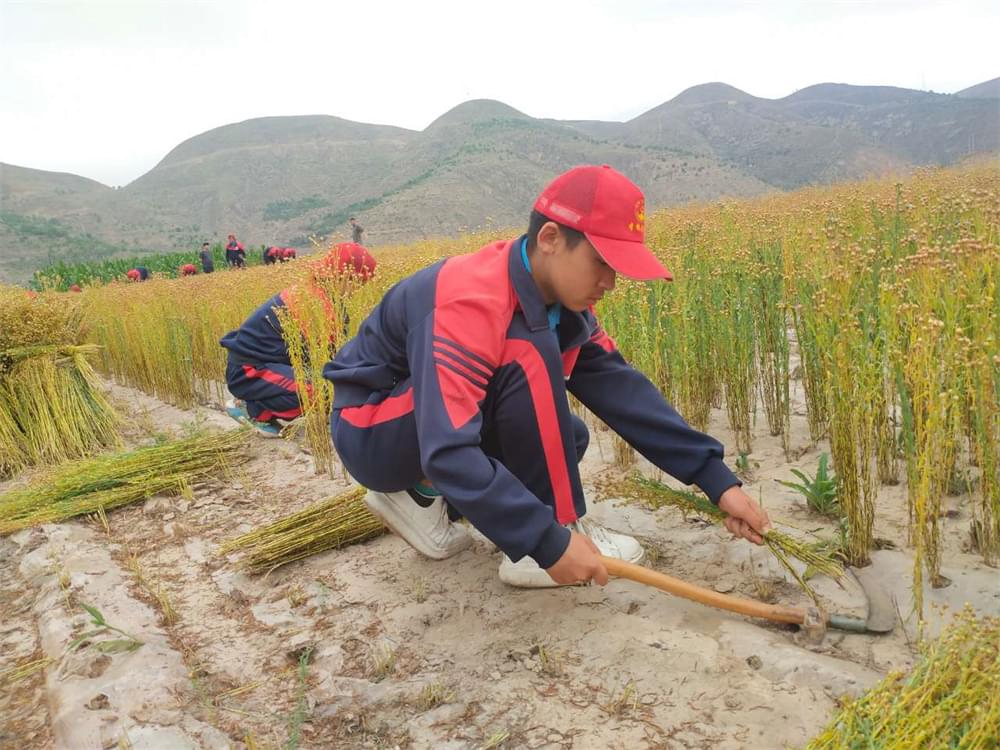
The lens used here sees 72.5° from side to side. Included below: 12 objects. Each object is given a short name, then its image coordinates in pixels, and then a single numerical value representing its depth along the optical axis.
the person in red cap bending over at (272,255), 14.32
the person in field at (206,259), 18.39
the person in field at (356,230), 14.75
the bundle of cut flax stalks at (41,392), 4.16
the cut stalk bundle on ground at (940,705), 1.03
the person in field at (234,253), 17.09
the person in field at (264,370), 4.05
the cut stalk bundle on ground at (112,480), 3.10
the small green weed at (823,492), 2.19
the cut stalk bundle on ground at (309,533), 2.43
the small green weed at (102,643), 1.88
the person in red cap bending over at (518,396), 1.59
